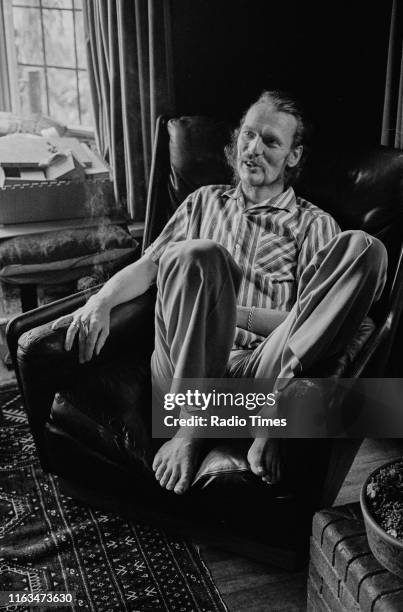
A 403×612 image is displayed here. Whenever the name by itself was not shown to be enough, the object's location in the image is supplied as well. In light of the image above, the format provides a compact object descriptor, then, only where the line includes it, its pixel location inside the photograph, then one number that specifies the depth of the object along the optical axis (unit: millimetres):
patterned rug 1405
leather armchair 1361
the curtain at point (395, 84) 1853
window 2531
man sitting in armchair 1342
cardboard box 2121
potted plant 1007
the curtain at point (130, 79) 2010
